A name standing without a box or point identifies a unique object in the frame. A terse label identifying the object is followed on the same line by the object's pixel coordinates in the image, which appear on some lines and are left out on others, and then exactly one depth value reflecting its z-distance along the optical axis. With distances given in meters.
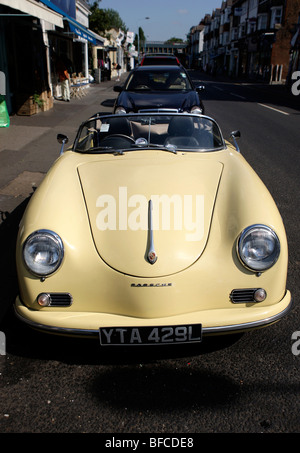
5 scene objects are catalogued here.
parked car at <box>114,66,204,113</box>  7.91
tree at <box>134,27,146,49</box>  121.88
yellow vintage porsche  2.28
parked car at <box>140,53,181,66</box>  13.13
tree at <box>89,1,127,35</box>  33.72
